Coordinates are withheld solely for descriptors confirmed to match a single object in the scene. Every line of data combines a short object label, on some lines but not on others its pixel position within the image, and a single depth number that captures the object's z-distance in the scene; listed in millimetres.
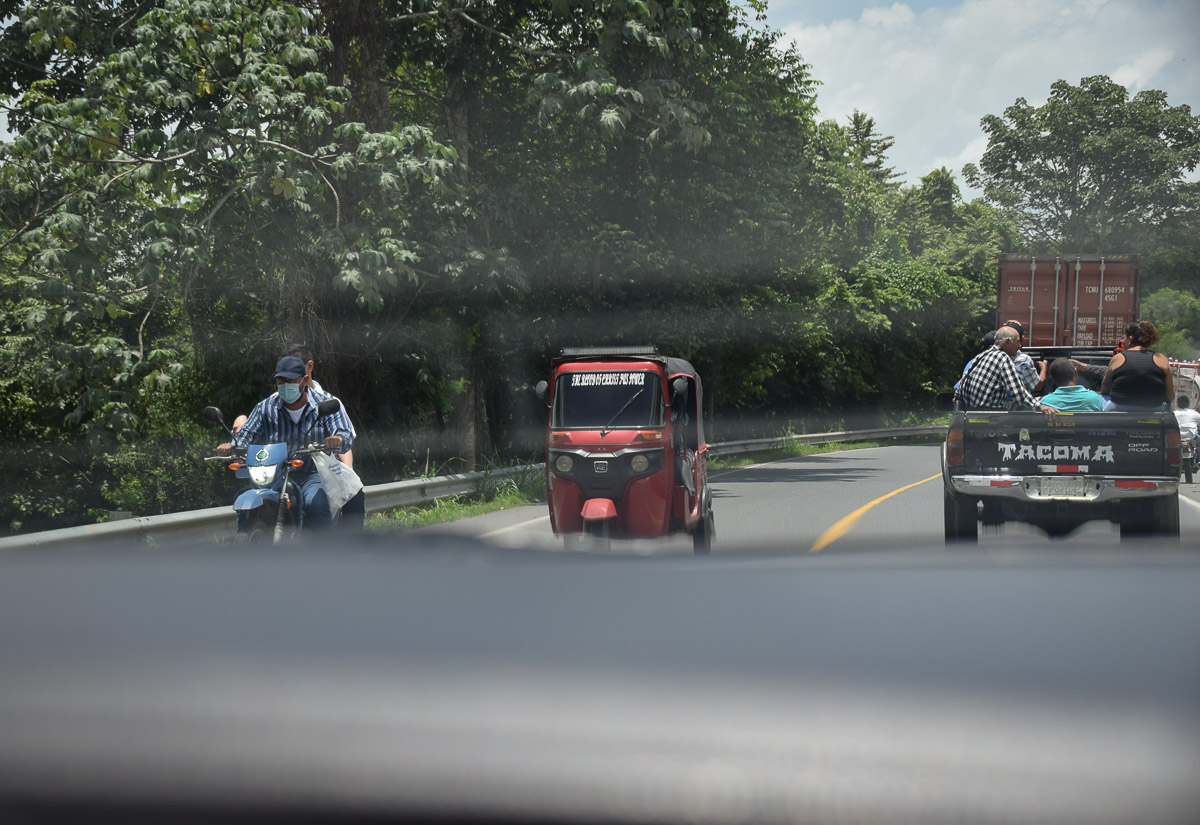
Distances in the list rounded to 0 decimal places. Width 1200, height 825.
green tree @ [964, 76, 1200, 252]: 68250
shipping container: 29469
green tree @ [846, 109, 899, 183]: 86875
